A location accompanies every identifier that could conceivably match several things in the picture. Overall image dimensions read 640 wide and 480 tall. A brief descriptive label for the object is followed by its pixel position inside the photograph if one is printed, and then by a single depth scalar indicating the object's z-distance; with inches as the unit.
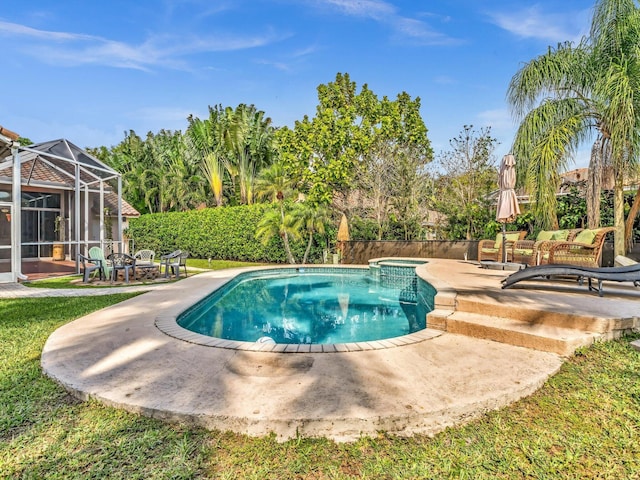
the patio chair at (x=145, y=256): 576.6
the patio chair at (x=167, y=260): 494.9
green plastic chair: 455.5
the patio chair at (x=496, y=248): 457.4
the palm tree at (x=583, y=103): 393.1
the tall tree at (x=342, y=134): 674.9
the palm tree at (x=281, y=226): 647.1
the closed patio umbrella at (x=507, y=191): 403.2
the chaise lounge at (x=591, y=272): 219.9
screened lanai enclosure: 456.8
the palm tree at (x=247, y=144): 925.2
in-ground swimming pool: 258.1
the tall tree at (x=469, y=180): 665.9
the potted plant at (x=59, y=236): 702.6
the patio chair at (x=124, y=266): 448.1
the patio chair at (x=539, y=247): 360.2
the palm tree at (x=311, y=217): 646.5
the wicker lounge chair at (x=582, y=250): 307.3
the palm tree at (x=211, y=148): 982.4
